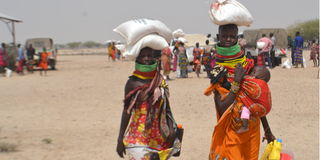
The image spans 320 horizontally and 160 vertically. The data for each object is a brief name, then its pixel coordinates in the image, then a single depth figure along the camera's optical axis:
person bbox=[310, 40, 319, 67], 19.73
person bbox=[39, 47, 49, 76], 19.70
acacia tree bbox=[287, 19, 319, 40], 65.81
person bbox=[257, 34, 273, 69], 16.25
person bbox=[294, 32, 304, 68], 19.48
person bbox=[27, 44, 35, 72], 22.34
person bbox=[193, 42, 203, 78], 16.56
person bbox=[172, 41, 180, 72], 16.19
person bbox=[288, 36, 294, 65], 20.25
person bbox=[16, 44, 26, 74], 21.51
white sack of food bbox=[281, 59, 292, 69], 19.67
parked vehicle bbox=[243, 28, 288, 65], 22.82
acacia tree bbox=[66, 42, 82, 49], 138.00
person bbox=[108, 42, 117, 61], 33.00
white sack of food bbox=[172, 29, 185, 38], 19.64
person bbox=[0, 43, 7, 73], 21.26
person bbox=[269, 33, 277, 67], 20.16
